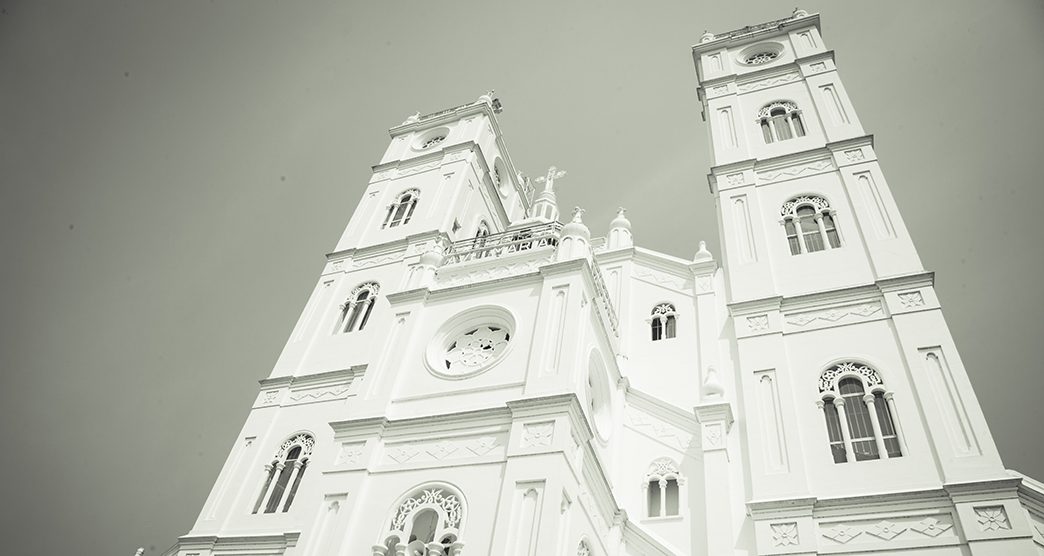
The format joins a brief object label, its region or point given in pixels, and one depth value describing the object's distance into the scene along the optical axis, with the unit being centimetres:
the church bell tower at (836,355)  1242
